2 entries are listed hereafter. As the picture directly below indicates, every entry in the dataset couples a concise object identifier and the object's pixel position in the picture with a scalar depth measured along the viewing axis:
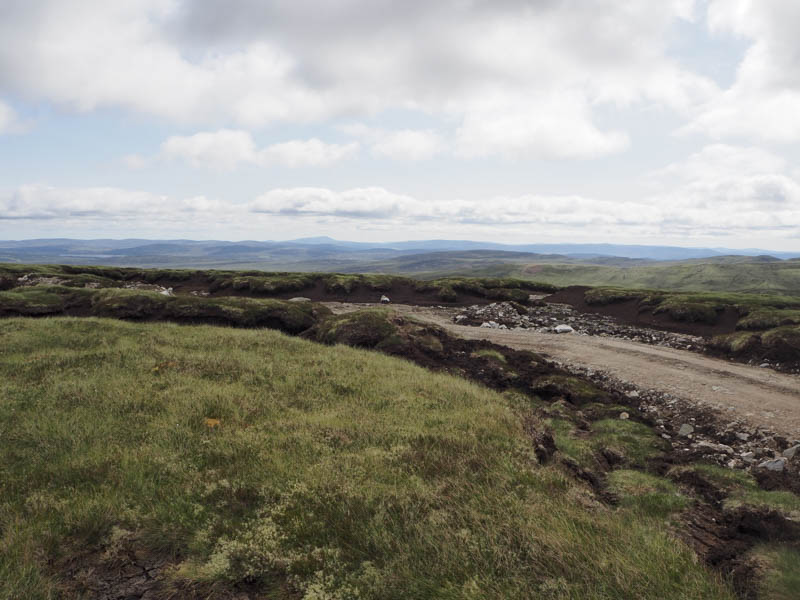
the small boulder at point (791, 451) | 12.41
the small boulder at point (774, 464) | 11.51
